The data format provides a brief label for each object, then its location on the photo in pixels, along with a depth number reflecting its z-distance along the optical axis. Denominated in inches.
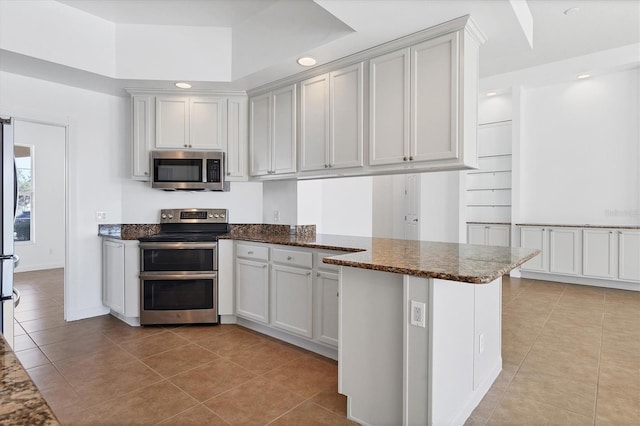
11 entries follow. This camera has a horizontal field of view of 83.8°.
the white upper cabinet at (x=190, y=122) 152.7
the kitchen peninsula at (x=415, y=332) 64.7
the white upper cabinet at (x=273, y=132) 139.3
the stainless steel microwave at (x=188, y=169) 151.6
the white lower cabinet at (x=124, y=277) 140.7
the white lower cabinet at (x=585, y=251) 188.4
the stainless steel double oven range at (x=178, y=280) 138.5
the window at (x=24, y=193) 253.2
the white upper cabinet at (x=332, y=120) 118.5
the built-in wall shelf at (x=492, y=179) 245.4
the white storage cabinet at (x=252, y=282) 128.7
